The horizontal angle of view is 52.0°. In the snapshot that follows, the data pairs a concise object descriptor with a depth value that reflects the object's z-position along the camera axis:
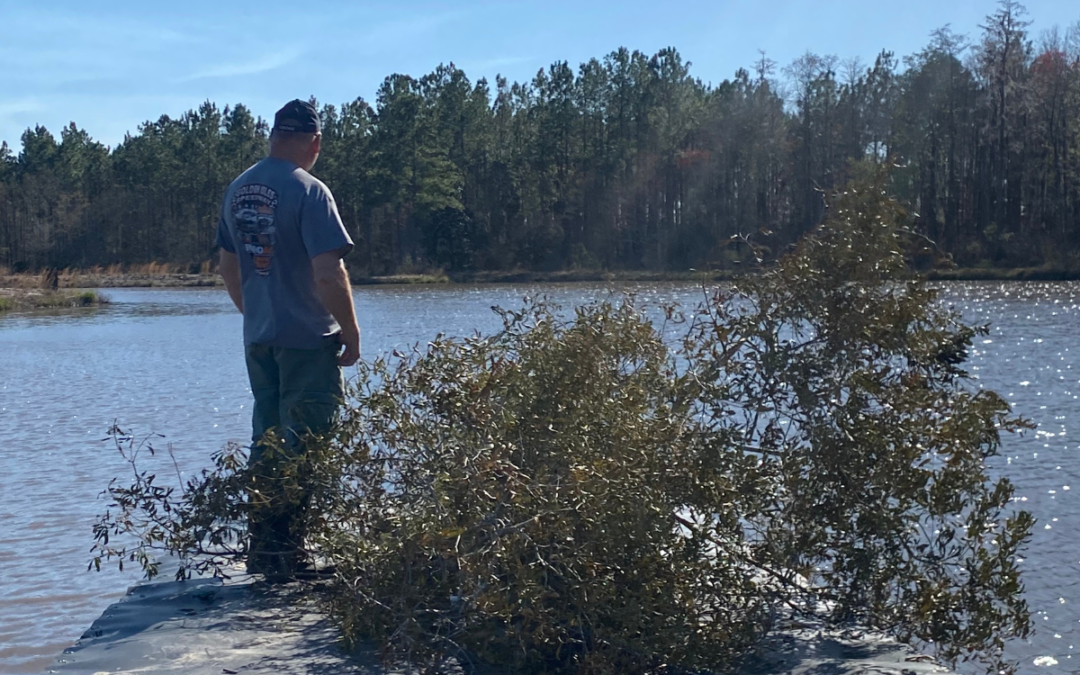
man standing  4.66
